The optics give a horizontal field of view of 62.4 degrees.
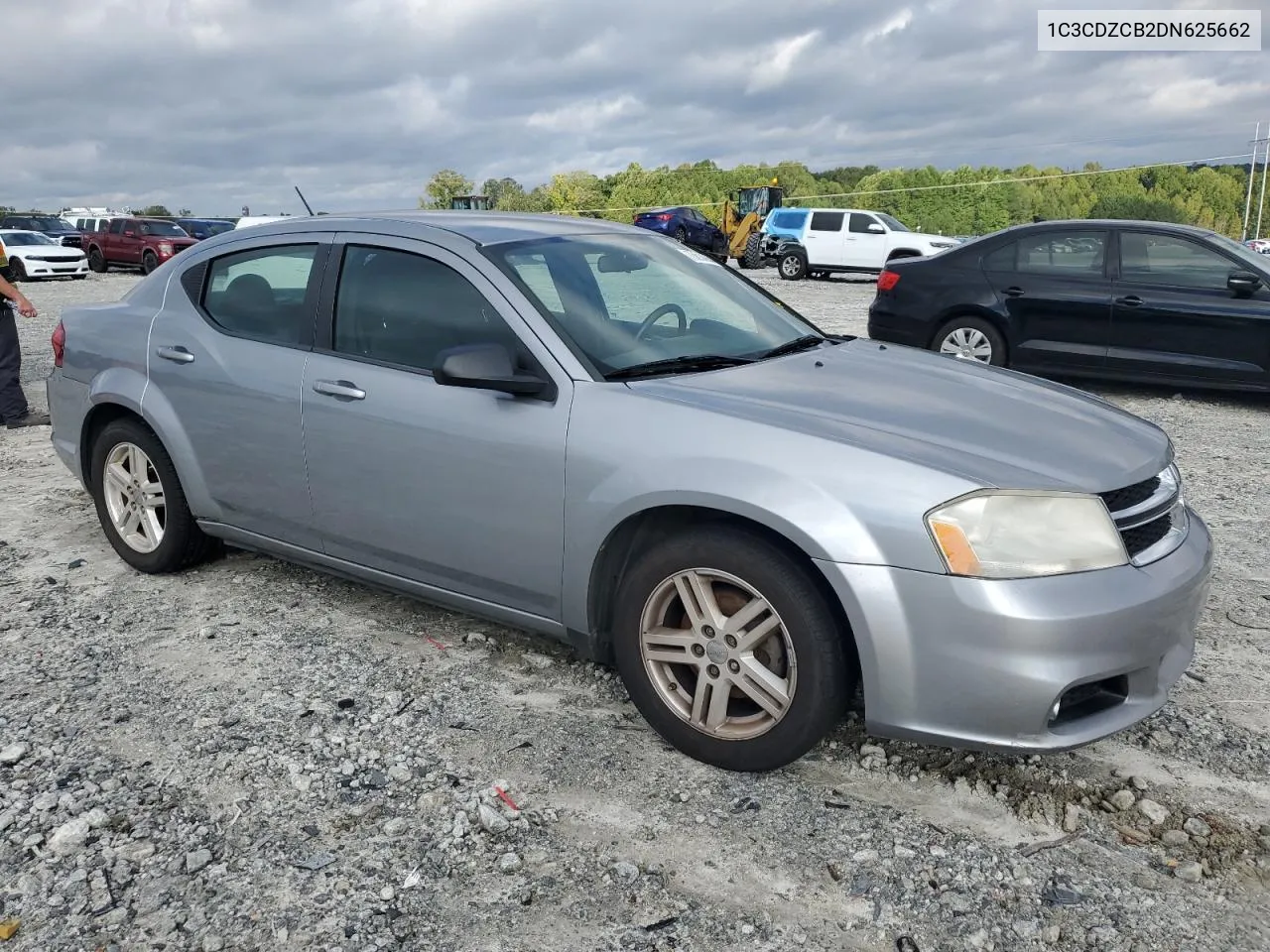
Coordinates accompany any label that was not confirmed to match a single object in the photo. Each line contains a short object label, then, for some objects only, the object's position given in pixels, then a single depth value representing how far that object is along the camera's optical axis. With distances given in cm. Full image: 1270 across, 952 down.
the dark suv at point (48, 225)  3173
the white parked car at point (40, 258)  2653
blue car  3335
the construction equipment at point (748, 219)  2939
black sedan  830
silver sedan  268
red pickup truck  2948
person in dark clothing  796
